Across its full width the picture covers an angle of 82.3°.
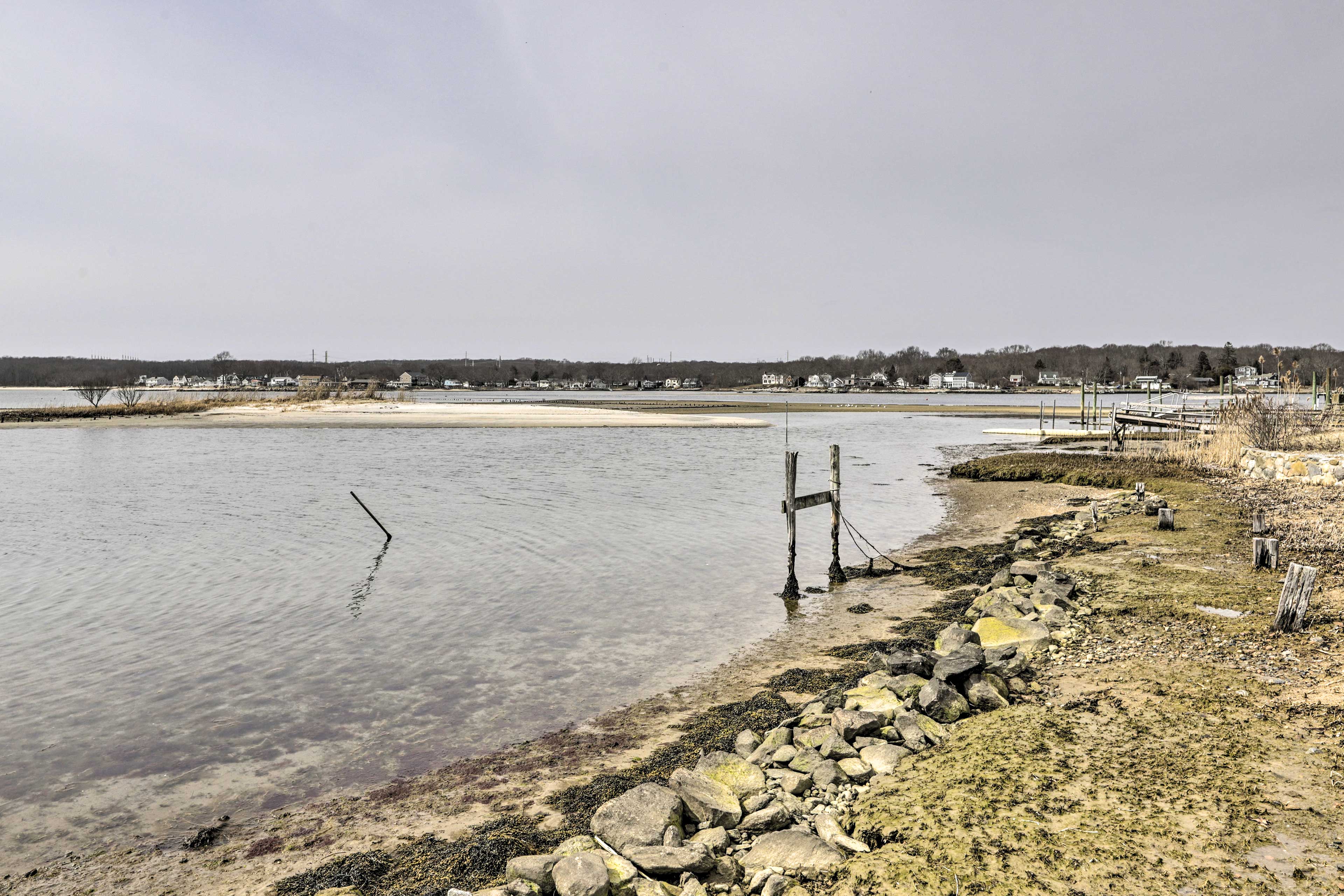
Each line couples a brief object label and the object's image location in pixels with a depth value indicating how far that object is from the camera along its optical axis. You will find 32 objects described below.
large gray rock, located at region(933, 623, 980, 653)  9.45
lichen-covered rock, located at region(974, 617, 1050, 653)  9.06
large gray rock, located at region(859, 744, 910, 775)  6.35
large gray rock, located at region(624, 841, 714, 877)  5.10
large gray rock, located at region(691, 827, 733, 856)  5.45
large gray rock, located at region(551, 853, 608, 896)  4.78
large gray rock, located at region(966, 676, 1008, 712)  7.28
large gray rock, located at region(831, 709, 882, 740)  6.91
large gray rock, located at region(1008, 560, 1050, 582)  12.36
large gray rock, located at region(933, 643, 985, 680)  7.66
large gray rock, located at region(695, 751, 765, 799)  6.27
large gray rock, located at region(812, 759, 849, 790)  6.24
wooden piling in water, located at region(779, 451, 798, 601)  13.88
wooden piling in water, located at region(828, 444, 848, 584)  14.84
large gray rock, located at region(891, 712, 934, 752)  6.69
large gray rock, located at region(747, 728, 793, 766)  6.94
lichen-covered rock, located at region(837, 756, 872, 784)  6.28
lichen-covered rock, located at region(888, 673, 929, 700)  7.73
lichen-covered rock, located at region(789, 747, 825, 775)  6.49
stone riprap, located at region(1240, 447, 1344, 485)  18.47
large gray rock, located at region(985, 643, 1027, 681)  7.89
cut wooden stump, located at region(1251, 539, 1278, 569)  10.95
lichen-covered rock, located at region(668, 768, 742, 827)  5.74
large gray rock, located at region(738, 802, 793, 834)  5.65
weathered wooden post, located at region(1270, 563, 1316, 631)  8.01
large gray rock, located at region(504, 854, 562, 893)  5.02
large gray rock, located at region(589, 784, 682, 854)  5.46
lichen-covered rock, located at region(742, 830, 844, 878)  4.99
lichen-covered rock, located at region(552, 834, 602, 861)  5.47
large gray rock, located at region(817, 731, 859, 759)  6.59
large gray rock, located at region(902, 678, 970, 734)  7.19
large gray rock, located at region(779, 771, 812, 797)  6.21
